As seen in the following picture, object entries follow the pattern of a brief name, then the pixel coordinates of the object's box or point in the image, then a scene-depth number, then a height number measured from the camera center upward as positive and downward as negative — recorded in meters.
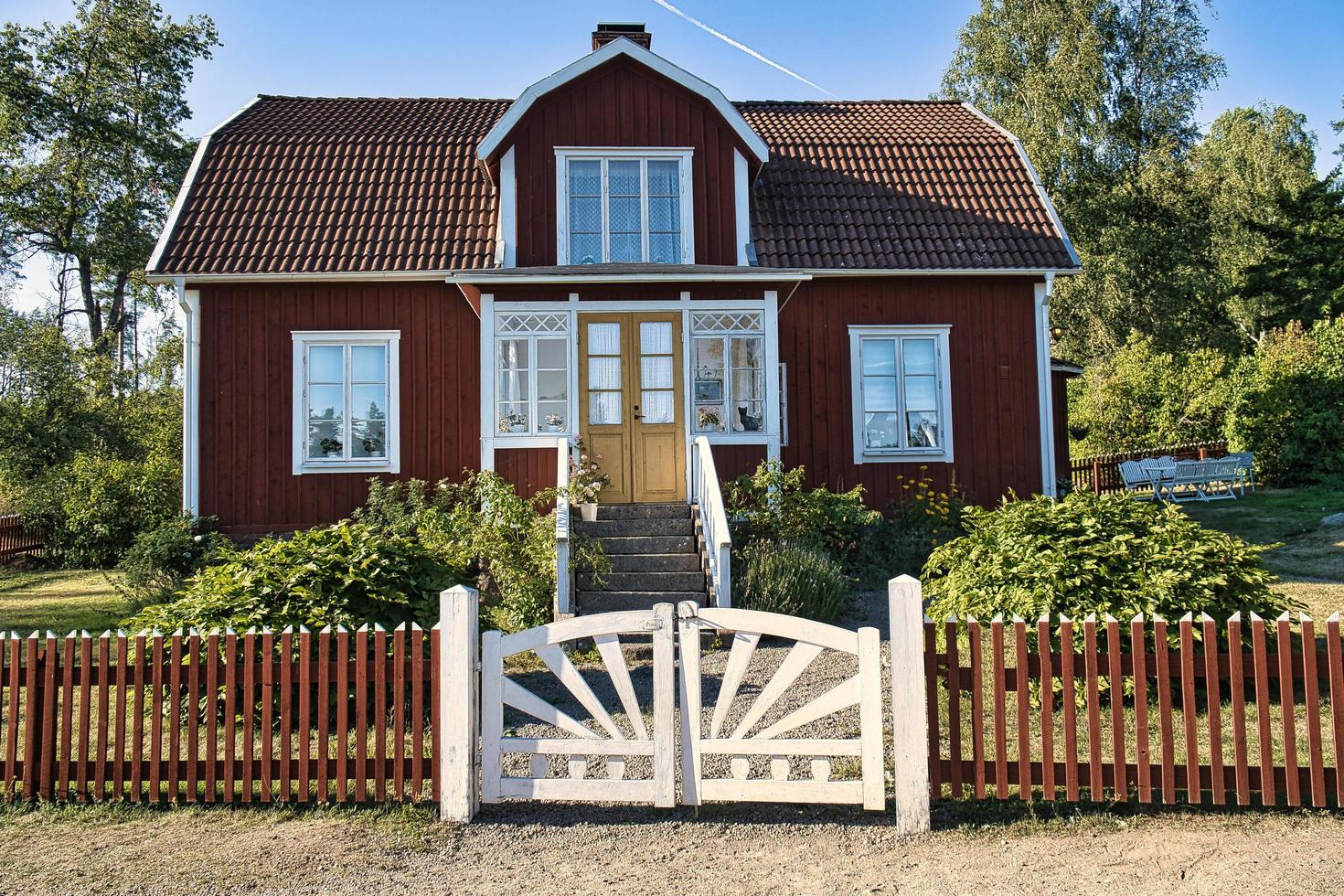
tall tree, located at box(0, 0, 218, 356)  27.09 +10.41
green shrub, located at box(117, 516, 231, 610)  11.21 -0.79
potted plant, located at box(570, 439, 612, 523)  10.74 +0.00
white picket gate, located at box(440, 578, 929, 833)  4.73 -1.20
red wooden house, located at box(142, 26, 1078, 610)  12.30 +2.30
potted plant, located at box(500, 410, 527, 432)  12.23 +0.79
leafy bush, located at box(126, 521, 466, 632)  6.25 -0.67
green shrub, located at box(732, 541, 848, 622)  9.38 -1.05
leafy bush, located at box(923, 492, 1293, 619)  6.27 -0.64
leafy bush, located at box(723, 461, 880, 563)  10.91 -0.35
